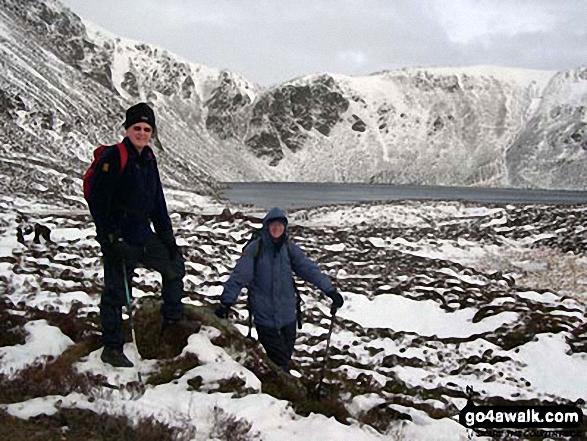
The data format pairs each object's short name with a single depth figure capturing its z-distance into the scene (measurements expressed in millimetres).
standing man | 5953
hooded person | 7129
